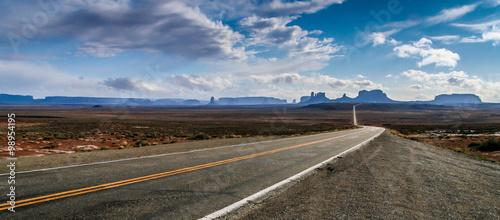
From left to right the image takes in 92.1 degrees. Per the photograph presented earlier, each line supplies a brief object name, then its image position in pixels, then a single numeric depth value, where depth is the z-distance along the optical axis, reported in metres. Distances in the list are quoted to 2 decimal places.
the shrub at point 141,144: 16.08
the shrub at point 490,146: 18.81
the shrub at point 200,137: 21.80
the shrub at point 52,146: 14.57
